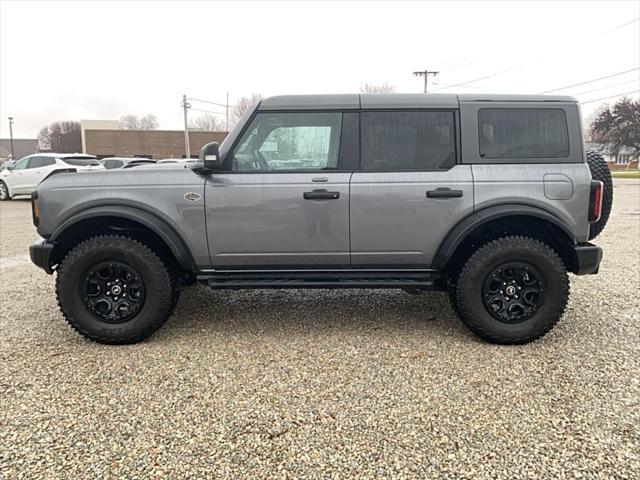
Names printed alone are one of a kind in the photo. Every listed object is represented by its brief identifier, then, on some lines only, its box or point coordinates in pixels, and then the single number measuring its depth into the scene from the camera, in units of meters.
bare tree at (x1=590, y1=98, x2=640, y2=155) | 50.00
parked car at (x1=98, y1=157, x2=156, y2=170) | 16.40
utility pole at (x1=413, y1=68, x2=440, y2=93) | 46.38
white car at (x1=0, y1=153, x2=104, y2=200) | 14.55
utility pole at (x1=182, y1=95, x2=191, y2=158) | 41.02
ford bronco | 3.34
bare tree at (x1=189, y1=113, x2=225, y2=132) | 68.99
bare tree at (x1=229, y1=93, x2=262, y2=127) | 53.81
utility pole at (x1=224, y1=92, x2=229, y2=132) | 58.24
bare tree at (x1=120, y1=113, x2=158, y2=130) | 82.81
